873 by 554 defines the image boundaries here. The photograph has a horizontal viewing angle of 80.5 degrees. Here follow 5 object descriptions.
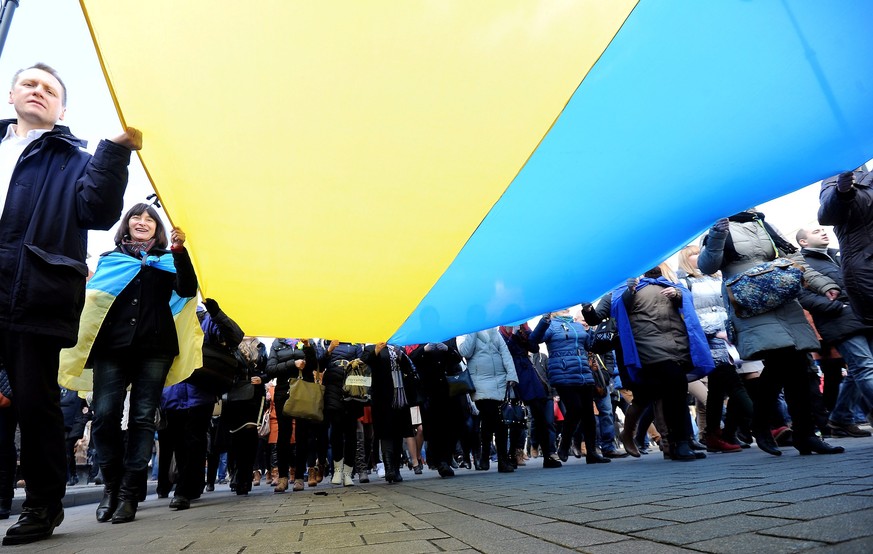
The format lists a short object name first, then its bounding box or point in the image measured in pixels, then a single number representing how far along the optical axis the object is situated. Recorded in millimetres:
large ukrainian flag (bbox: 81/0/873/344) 2168
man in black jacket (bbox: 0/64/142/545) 2520
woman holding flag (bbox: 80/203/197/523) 3443
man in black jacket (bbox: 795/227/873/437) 4227
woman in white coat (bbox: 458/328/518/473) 6195
